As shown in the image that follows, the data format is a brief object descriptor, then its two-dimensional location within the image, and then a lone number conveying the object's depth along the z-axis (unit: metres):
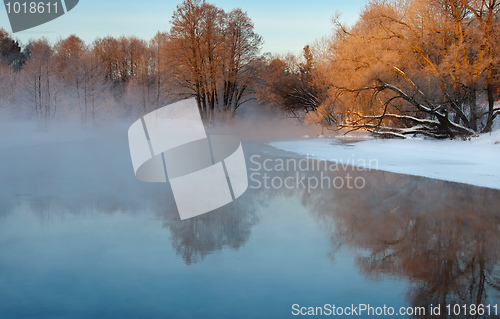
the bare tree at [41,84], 38.59
